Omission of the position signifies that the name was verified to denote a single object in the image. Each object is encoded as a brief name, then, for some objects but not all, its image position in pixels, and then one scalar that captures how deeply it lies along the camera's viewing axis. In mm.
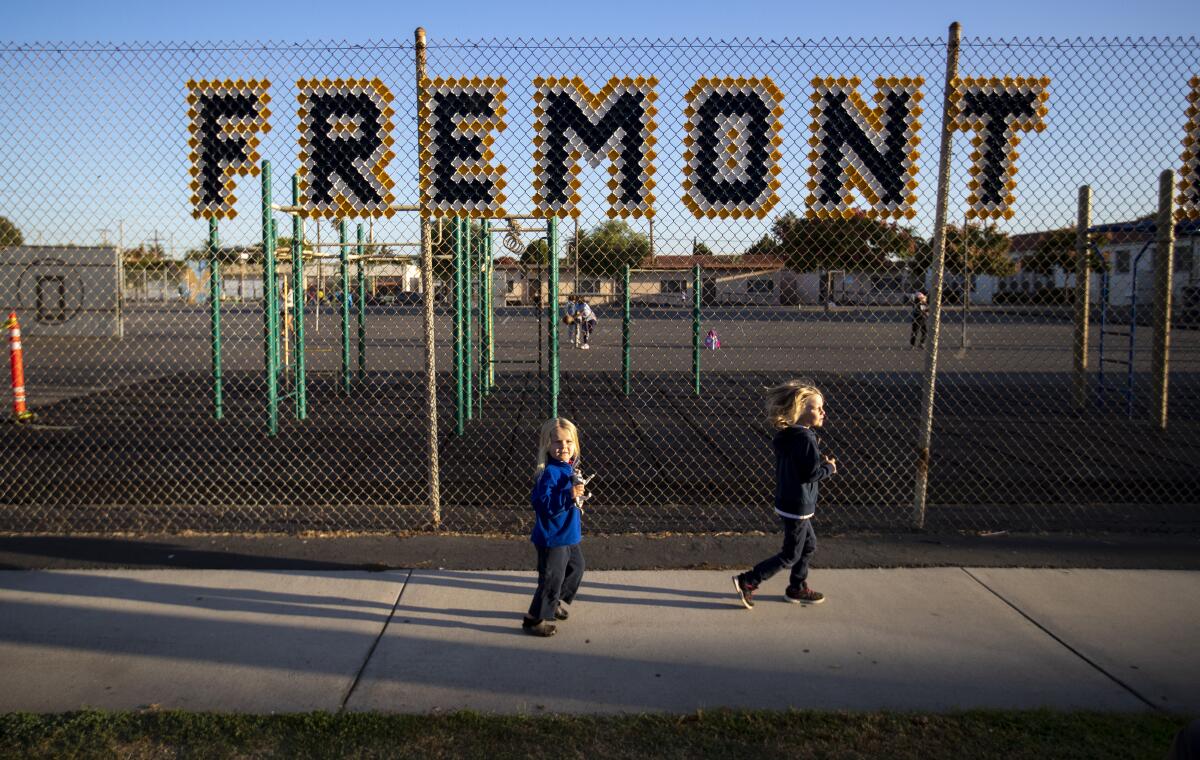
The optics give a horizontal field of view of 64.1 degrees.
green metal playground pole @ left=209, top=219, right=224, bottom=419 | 10121
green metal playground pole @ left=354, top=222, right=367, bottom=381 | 13370
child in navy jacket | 4754
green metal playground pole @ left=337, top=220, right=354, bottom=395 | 12906
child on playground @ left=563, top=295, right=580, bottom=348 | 24309
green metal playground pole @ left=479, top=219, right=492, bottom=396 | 12734
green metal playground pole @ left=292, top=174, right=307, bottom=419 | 11031
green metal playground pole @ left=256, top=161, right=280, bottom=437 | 9859
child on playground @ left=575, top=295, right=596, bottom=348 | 23219
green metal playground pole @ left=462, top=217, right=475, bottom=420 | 10561
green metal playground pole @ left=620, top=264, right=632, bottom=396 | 14398
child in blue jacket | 4492
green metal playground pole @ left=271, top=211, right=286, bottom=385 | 10203
